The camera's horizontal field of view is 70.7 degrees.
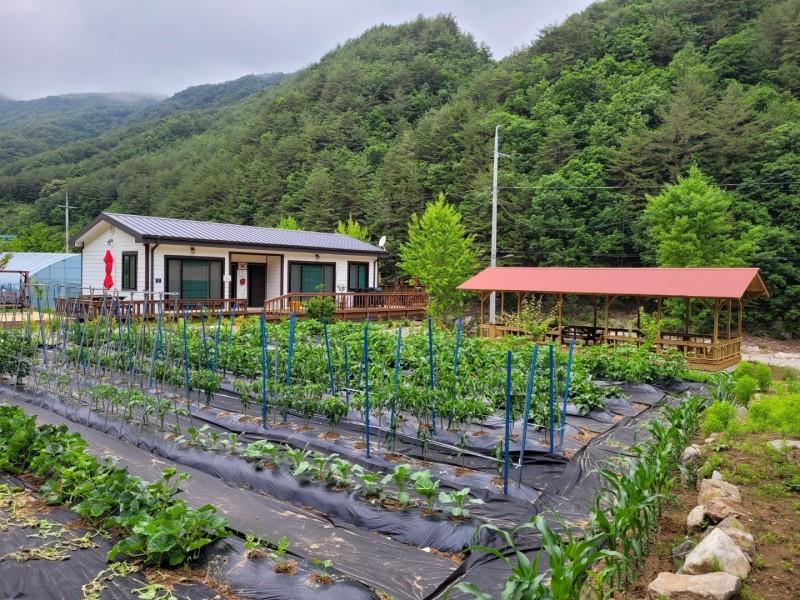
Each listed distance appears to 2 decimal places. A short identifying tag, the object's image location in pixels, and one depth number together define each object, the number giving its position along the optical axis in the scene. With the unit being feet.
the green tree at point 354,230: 104.42
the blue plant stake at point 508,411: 14.73
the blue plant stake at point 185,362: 24.33
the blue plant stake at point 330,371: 25.00
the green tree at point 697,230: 66.59
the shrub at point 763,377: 28.89
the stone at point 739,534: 10.69
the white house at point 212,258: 57.92
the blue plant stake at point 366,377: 18.50
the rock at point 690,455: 17.03
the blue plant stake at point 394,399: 19.08
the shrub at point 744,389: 24.22
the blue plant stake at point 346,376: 23.66
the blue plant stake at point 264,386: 21.25
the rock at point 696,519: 12.29
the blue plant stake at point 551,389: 18.40
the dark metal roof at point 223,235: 57.72
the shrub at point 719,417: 20.33
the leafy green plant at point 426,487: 13.37
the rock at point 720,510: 12.21
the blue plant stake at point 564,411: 19.92
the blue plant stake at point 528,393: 17.31
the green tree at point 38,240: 131.64
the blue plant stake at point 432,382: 19.26
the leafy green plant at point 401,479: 13.76
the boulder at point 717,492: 13.34
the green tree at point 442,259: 71.36
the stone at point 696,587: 8.85
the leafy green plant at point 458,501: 13.14
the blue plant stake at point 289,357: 22.71
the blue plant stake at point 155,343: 24.75
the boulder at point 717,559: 9.70
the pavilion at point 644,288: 44.50
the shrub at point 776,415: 19.43
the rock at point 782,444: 17.03
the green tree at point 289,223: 107.96
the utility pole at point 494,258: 62.53
